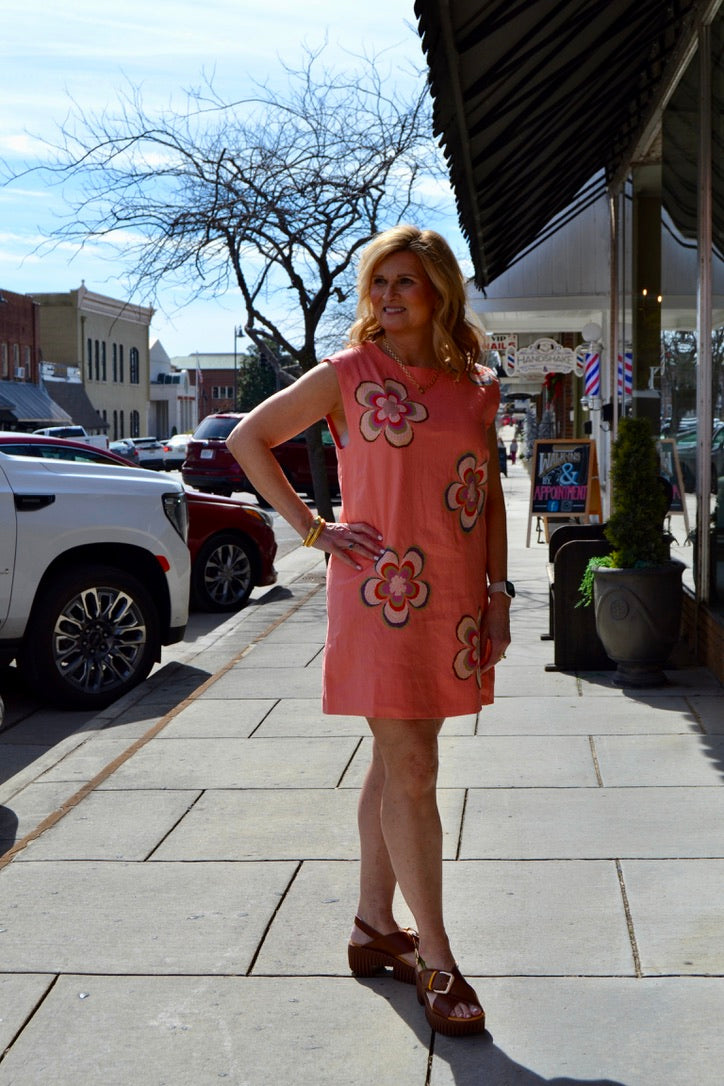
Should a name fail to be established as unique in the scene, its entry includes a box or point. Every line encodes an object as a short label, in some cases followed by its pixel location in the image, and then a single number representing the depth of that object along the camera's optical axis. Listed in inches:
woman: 129.2
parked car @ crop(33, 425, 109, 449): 1726.1
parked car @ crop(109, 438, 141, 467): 2085.8
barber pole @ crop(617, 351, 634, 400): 478.0
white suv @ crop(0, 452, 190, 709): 313.1
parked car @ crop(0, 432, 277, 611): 488.4
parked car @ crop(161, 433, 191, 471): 2210.9
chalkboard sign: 613.3
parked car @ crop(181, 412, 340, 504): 1085.8
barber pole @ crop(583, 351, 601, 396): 676.7
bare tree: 624.7
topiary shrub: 287.7
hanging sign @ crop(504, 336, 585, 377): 764.0
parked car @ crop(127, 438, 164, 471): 2171.5
